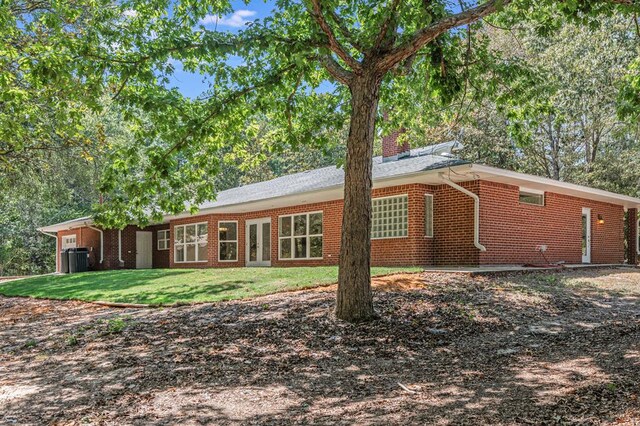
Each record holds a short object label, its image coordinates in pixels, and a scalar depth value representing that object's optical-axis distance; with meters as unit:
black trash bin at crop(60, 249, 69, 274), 25.84
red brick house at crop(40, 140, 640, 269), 15.06
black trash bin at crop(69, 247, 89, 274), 25.52
